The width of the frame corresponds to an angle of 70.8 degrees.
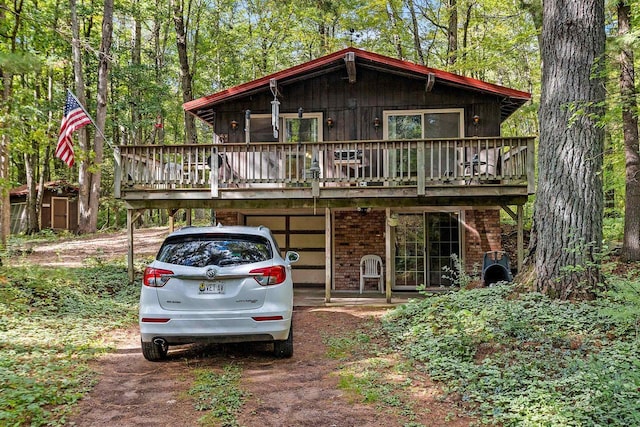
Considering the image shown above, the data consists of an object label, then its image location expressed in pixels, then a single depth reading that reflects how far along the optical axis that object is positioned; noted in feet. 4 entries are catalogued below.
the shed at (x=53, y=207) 79.71
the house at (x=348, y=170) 32.27
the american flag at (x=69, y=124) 34.01
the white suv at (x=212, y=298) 15.78
